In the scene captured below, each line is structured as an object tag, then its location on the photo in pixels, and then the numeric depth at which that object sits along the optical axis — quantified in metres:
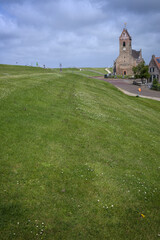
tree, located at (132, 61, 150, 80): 74.81
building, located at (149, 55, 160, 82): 86.32
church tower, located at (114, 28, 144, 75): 110.81
